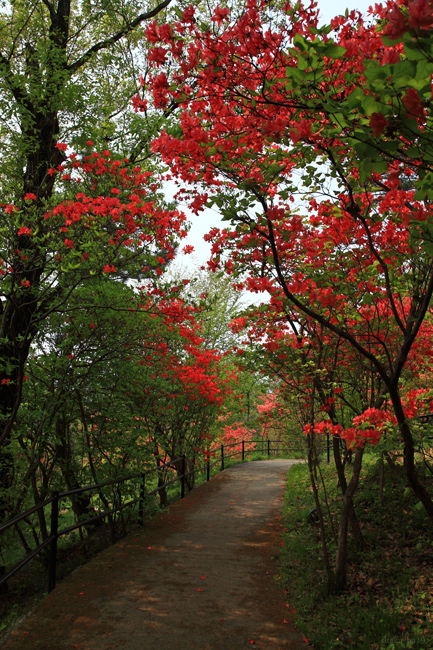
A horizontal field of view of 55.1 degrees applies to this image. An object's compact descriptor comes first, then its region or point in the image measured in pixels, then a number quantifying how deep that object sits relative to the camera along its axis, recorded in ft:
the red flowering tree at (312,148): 5.47
